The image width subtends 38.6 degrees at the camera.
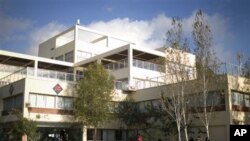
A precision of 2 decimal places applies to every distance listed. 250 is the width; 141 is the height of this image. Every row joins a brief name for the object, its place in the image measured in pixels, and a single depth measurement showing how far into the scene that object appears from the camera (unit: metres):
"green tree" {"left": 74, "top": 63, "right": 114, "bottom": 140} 30.88
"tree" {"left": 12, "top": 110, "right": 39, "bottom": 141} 28.12
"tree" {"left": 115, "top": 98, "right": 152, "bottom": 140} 31.42
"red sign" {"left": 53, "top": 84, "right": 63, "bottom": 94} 32.06
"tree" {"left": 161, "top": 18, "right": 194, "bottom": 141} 27.39
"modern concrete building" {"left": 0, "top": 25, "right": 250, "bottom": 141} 27.11
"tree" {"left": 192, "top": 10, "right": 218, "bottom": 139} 26.42
